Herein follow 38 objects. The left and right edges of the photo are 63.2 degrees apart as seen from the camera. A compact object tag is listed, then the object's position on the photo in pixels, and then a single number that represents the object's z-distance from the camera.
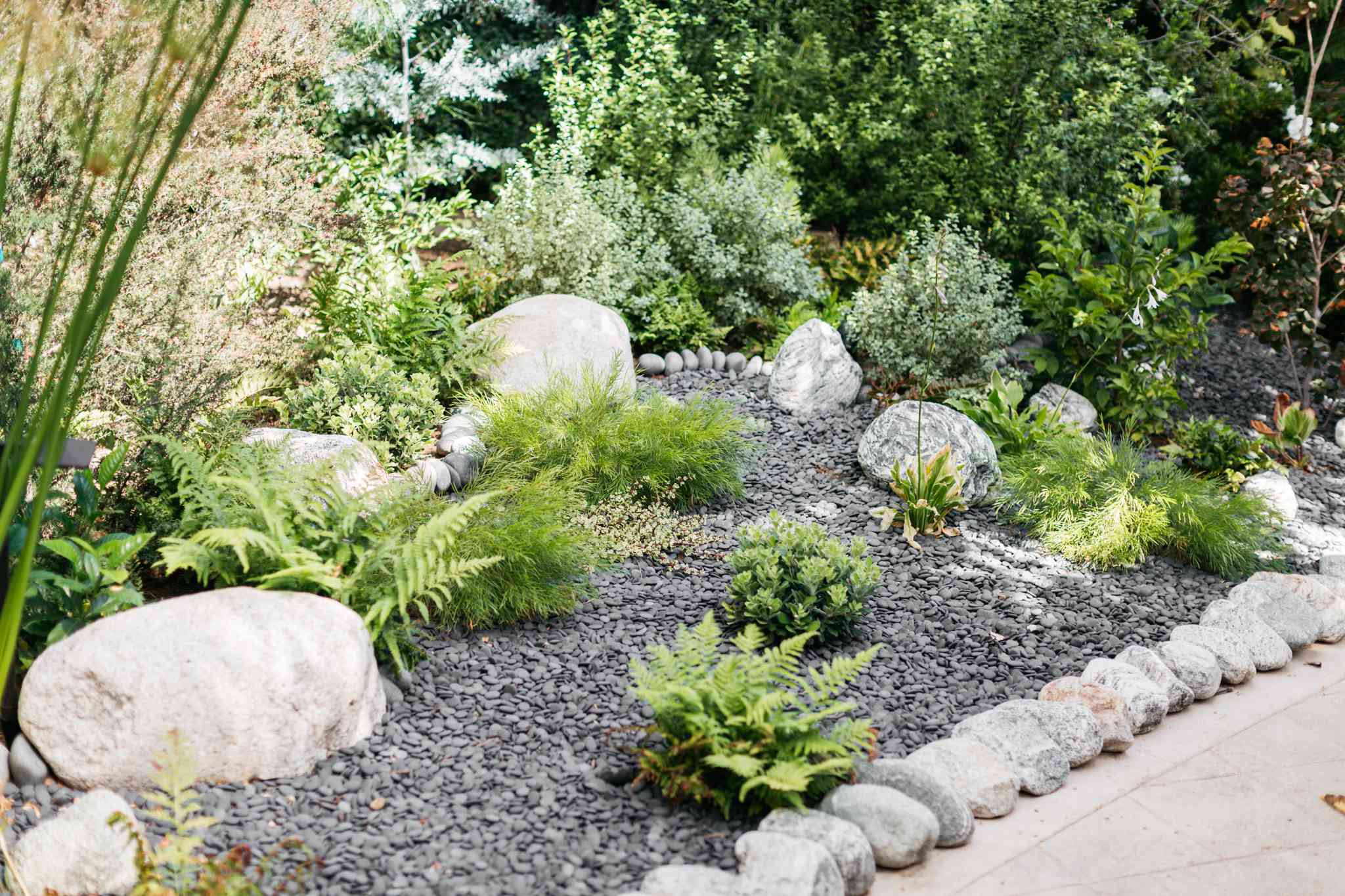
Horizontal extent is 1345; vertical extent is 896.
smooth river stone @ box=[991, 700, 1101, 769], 3.62
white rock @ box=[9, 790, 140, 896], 2.72
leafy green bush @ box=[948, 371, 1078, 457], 5.69
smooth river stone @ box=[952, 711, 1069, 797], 3.48
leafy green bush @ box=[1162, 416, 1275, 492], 5.82
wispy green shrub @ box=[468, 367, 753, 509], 4.89
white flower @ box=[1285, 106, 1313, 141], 6.38
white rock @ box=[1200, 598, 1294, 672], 4.32
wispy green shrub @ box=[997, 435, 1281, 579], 4.88
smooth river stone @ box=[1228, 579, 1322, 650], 4.47
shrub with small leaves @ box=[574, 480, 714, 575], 4.56
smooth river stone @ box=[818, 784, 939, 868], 3.05
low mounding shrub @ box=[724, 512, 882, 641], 3.97
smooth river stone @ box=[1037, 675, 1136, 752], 3.72
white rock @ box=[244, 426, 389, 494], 4.35
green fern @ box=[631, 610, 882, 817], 3.03
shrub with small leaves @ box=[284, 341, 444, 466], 5.04
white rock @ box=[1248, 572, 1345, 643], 4.61
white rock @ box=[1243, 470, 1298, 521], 5.58
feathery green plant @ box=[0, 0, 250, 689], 1.81
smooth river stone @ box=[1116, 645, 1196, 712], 4.00
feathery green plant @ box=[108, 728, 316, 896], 2.49
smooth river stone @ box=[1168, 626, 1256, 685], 4.20
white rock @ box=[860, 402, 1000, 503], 5.31
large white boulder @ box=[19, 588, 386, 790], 3.03
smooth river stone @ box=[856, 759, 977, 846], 3.19
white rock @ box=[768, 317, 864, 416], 6.19
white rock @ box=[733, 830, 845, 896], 2.73
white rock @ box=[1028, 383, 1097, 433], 6.25
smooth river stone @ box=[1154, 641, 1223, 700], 4.08
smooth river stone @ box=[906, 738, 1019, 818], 3.34
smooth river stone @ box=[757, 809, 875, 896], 2.92
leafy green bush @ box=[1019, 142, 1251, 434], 5.95
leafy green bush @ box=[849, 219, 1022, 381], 6.32
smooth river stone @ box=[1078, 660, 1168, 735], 3.83
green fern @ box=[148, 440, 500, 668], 3.41
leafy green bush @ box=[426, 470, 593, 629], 3.90
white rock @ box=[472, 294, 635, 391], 5.87
